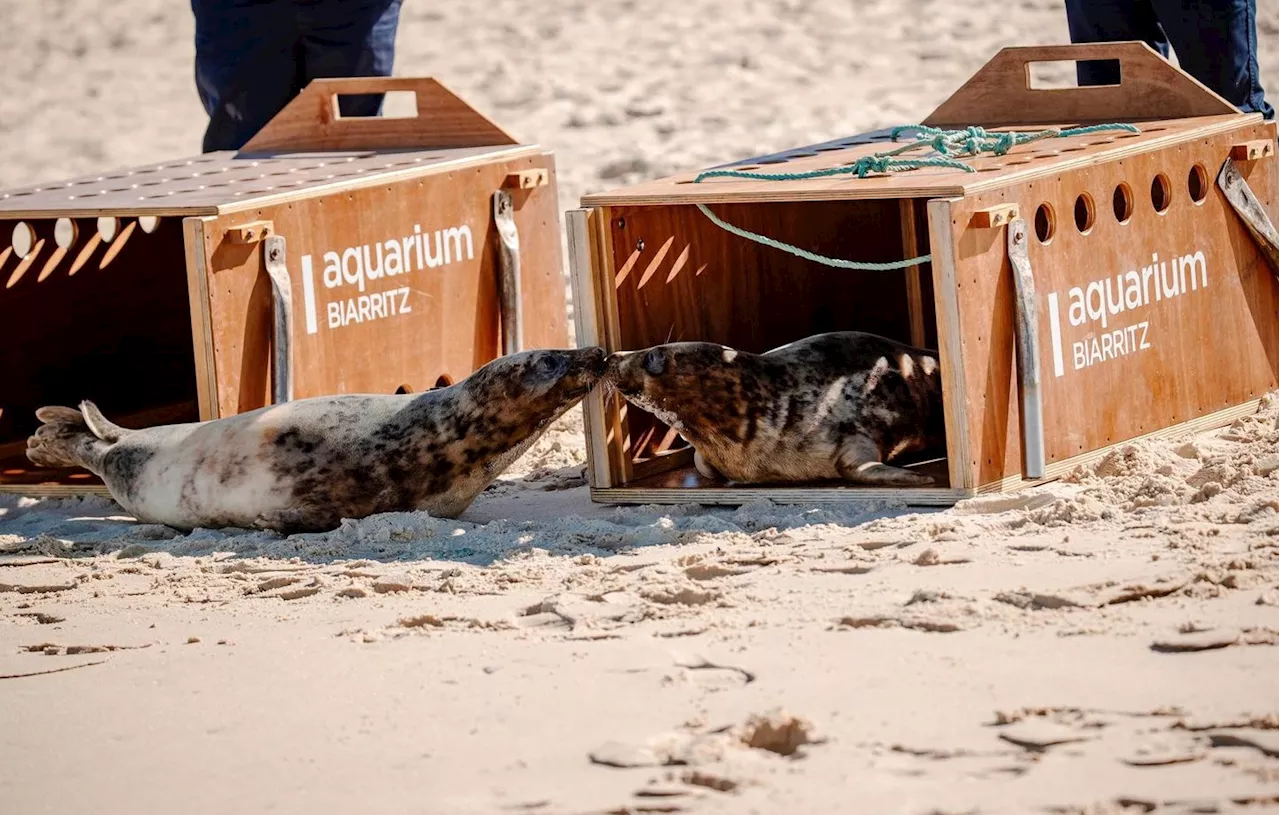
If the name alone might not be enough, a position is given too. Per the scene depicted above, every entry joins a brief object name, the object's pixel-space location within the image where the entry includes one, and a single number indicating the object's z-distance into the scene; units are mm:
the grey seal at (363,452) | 12969
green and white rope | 12891
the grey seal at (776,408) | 12930
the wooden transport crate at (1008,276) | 12133
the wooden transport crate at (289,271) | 13711
